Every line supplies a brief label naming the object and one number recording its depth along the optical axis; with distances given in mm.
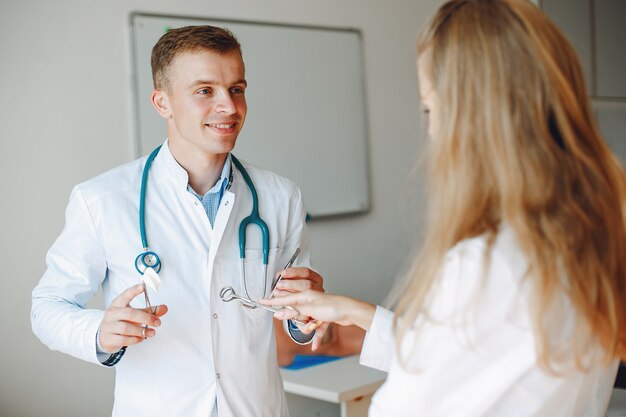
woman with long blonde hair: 947
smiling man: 1593
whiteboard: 3143
